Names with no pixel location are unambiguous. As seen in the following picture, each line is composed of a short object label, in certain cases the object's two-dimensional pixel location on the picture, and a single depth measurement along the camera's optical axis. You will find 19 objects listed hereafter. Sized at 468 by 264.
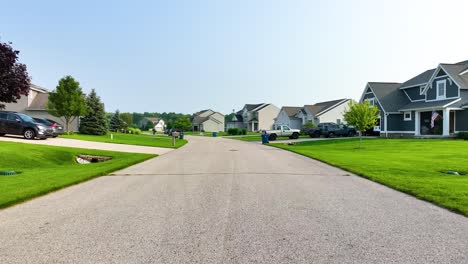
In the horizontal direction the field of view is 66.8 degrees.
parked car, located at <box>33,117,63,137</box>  26.68
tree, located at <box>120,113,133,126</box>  114.19
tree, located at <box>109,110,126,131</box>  73.50
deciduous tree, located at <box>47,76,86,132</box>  35.47
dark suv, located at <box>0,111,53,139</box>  23.33
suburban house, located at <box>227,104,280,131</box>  91.31
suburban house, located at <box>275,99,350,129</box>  61.41
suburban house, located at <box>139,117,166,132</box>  149.75
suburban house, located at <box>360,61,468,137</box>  32.50
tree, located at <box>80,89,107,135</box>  42.34
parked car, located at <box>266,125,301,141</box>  42.06
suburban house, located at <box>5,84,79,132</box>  41.53
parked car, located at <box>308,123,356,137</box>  42.44
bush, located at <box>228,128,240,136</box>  71.38
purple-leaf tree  24.20
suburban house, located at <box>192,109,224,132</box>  106.44
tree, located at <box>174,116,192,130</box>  91.62
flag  33.88
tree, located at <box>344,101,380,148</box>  27.66
